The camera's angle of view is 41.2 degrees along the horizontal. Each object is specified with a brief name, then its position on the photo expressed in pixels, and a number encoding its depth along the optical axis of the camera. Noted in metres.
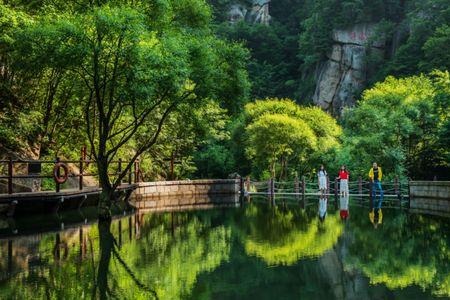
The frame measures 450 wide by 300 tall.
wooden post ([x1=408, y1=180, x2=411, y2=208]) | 26.28
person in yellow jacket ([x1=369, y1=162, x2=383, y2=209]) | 26.28
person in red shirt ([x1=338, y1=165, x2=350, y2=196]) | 28.18
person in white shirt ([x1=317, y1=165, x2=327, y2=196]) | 29.91
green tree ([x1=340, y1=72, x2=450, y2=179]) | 30.00
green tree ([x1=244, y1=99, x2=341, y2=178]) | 36.69
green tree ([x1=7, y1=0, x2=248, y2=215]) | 15.07
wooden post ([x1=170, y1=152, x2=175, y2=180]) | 33.09
